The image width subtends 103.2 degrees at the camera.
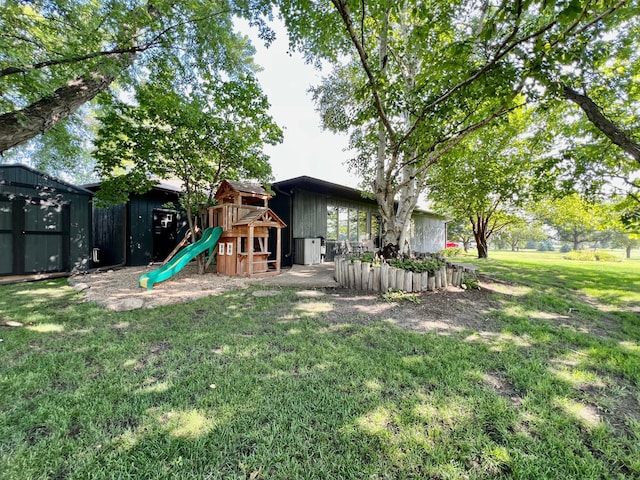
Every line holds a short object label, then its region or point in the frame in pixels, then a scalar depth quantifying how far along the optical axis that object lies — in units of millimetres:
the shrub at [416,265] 5824
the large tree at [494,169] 10672
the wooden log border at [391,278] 5602
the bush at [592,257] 18666
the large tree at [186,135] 6637
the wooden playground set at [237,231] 7469
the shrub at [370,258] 6270
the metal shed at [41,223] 6617
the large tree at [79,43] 3625
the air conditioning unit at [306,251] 10570
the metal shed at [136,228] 9562
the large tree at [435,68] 3211
